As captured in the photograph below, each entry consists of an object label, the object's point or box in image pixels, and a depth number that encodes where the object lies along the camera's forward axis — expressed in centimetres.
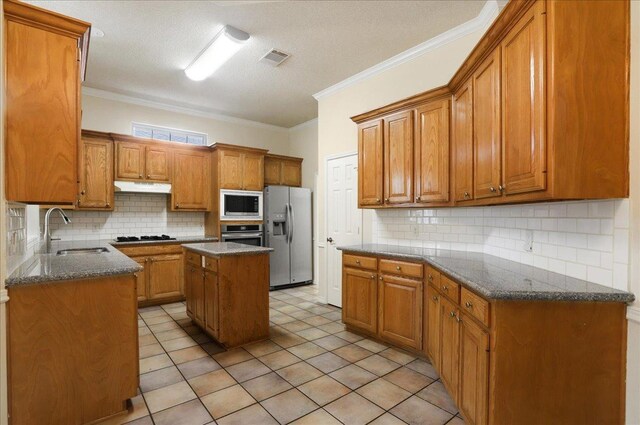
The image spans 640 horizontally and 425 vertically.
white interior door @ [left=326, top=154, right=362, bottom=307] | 428
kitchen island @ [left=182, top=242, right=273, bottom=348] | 307
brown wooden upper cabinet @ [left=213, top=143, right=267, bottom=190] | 525
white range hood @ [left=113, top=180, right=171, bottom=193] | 462
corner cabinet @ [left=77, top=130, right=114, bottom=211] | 439
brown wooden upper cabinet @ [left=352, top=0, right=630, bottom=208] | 156
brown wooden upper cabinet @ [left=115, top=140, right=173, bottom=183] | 467
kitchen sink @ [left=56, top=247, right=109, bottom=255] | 340
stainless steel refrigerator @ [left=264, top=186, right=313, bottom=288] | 564
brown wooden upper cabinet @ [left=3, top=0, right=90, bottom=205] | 183
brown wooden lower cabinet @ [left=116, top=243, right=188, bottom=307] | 452
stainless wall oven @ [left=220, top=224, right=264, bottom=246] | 522
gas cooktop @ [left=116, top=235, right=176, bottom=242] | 463
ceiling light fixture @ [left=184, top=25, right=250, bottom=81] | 321
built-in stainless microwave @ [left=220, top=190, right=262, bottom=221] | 521
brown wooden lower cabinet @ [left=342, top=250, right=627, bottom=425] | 152
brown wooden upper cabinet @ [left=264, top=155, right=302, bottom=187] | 593
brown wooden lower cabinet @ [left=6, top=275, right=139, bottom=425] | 177
